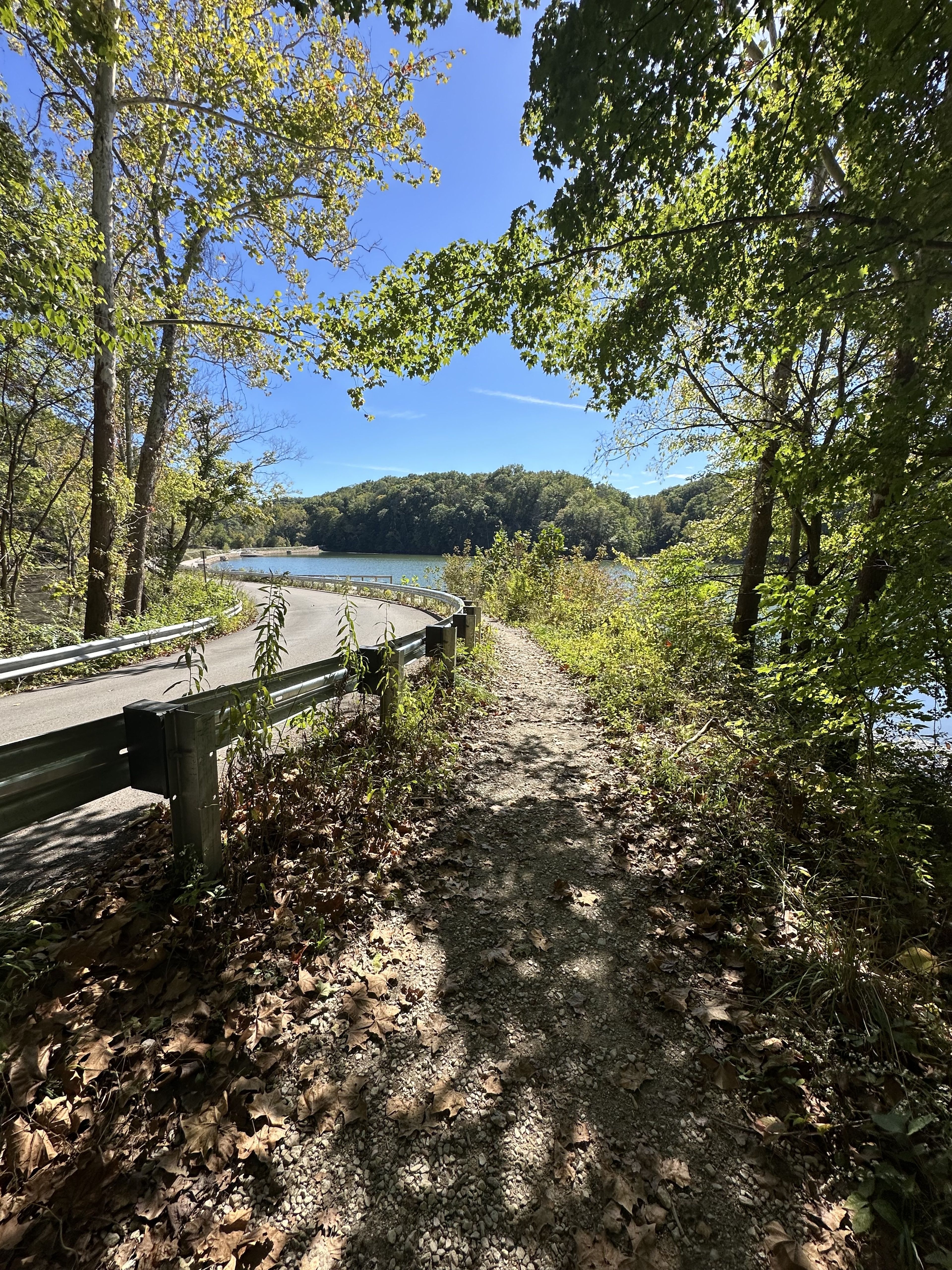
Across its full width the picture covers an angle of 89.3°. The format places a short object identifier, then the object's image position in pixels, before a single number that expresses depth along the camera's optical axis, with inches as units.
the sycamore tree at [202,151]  273.3
